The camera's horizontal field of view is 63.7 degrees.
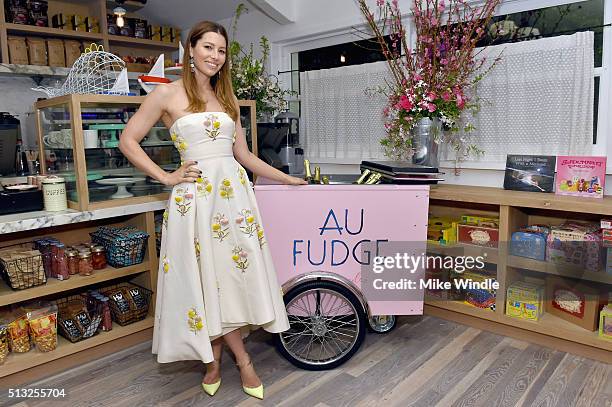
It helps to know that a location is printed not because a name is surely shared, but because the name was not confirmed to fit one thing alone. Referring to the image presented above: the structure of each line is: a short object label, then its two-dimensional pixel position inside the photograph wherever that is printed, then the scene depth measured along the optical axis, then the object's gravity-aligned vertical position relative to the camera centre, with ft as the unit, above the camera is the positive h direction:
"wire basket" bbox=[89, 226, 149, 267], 7.97 -1.56
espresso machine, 10.62 -0.14
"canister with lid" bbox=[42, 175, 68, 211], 7.39 -0.65
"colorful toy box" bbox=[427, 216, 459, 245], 9.00 -1.64
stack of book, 7.17 -0.47
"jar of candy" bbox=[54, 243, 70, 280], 7.47 -1.72
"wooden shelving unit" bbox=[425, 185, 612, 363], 7.39 -2.04
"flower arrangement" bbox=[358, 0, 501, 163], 8.33 +1.26
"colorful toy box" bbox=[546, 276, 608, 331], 7.53 -2.56
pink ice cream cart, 6.87 -1.23
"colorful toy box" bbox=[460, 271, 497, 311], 8.57 -2.71
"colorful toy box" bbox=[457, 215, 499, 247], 8.43 -1.57
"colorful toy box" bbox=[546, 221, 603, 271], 7.50 -1.66
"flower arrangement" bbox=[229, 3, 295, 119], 10.62 +1.32
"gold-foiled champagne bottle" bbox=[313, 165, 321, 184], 7.34 -0.50
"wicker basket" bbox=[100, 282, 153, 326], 8.09 -2.56
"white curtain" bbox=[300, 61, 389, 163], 10.72 +0.69
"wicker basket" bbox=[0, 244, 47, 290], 6.96 -1.68
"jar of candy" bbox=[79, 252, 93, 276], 7.68 -1.77
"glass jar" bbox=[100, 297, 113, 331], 7.95 -2.69
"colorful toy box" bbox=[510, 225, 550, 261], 7.95 -1.68
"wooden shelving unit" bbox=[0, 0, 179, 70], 11.57 +2.97
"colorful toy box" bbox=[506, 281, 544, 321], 8.04 -2.64
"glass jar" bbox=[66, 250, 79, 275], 7.61 -1.72
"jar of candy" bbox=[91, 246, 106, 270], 7.91 -1.74
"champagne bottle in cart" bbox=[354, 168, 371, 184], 7.52 -0.52
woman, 6.05 -0.90
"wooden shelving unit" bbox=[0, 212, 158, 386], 7.00 -2.34
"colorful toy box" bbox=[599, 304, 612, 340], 7.30 -2.74
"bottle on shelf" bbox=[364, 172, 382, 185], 7.36 -0.54
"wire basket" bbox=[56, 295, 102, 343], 7.59 -2.66
